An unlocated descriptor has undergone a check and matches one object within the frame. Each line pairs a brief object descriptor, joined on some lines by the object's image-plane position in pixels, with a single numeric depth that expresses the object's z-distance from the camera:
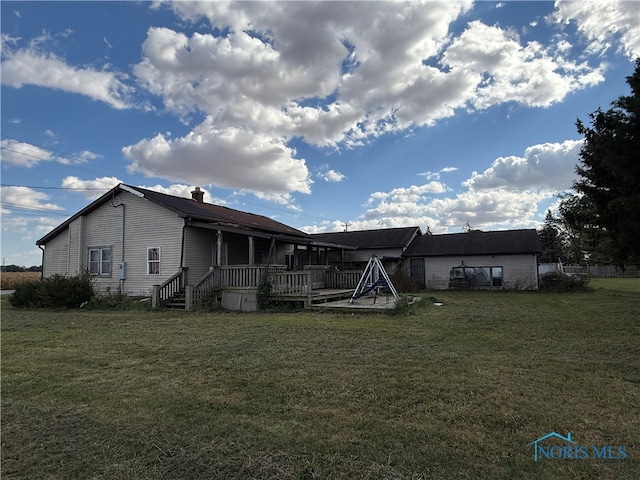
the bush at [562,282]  22.64
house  14.50
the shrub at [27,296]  15.22
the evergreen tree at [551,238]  48.70
